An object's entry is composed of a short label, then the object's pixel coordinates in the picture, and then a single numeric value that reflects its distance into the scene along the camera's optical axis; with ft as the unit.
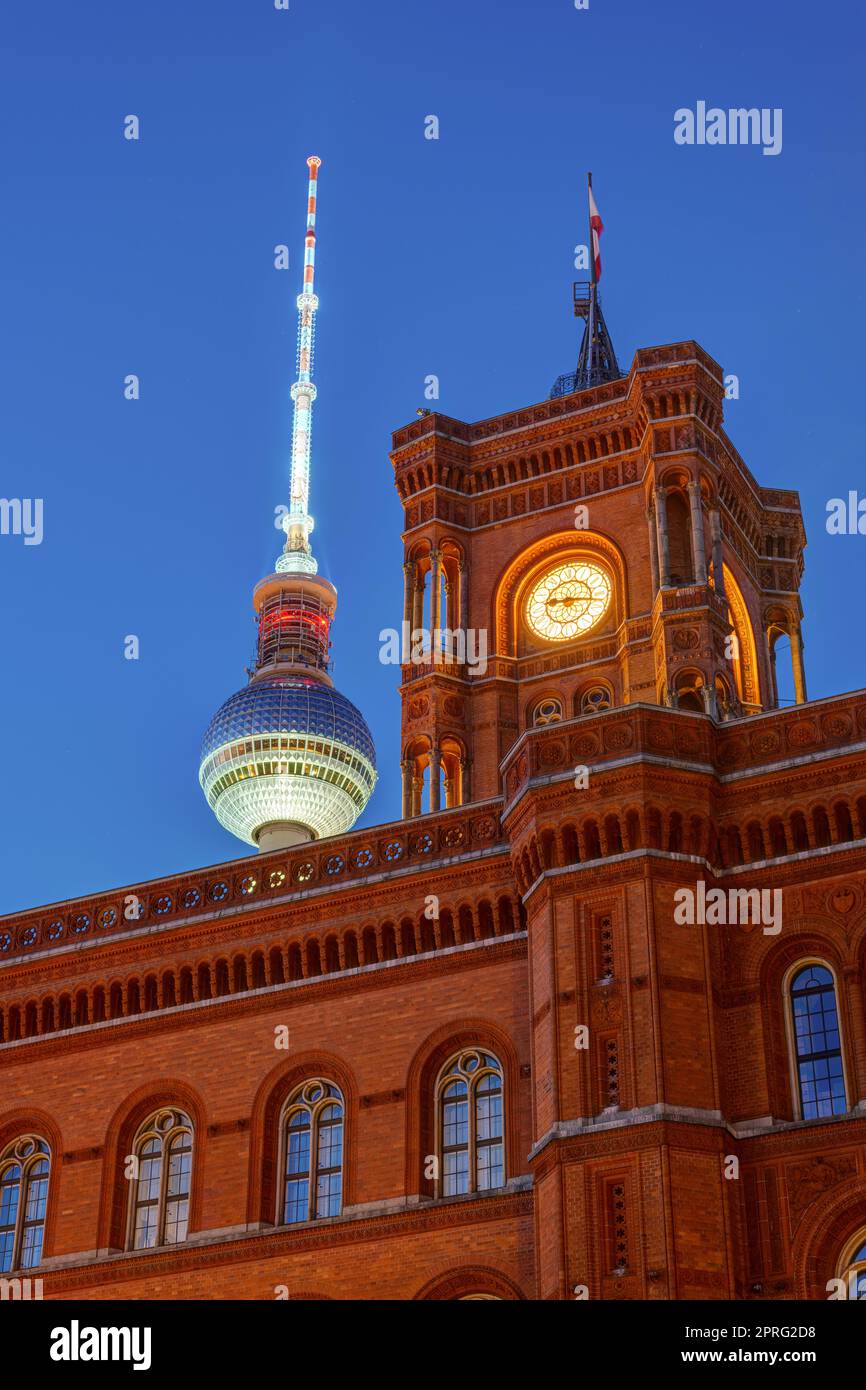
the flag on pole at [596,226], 244.22
